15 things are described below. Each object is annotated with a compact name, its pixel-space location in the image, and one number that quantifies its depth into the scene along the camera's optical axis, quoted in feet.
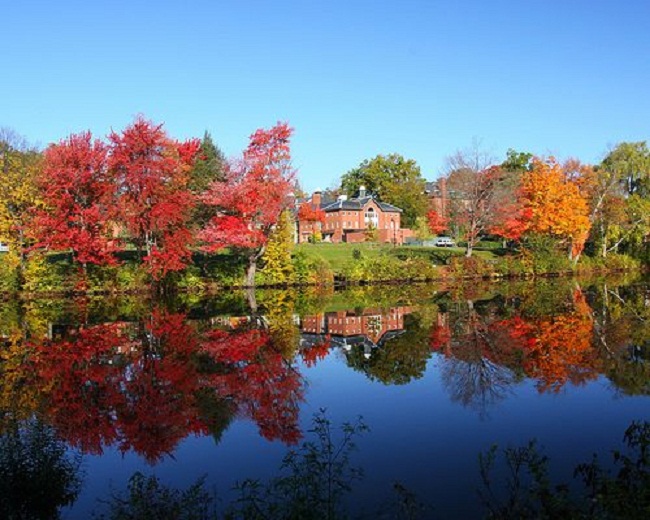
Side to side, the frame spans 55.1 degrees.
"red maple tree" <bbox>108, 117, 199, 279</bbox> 117.50
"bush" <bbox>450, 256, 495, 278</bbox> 159.84
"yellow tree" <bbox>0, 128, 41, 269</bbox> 119.03
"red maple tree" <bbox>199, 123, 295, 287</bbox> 125.18
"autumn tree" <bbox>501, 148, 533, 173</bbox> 305.53
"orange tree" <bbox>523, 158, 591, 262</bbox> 164.35
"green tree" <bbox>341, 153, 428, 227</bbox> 291.58
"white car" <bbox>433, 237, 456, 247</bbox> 236.59
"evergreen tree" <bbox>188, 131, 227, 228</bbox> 137.18
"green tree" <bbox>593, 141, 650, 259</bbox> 178.60
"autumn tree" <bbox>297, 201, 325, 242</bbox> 234.58
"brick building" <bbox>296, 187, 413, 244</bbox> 253.65
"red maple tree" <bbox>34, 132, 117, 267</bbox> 117.39
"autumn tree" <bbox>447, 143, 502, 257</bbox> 163.02
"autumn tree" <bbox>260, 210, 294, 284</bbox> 137.08
